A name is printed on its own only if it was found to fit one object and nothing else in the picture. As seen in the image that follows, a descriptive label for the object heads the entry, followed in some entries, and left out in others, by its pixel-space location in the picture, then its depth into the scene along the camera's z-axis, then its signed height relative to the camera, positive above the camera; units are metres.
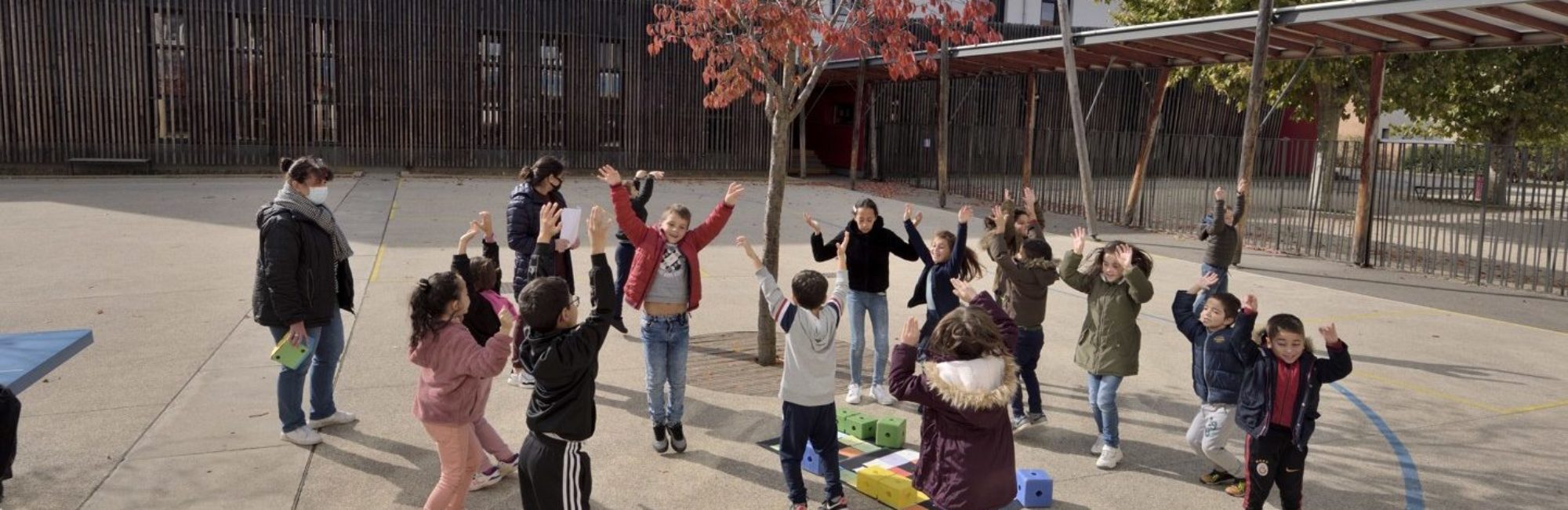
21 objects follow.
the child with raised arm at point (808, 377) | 4.71 -1.05
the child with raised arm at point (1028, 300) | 6.19 -0.89
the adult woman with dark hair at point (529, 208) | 7.43 -0.47
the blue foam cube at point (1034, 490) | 5.12 -1.68
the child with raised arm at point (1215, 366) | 5.14 -1.07
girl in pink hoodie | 4.42 -0.98
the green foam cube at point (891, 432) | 5.90 -1.62
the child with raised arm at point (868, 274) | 6.76 -0.82
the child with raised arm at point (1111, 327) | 5.64 -0.96
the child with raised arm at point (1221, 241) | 8.35 -0.68
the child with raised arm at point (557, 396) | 4.15 -1.04
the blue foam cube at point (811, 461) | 5.54 -1.70
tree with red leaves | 7.48 +0.83
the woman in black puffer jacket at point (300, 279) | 5.48 -0.76
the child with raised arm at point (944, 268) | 6.46 -0.74
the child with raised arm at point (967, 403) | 4.01 -0.98
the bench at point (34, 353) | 4.55 -1.08
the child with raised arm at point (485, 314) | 5.25 -0.90
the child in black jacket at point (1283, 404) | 4.72 -1.14
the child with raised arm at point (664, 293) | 5.69 -0.82
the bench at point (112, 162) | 22.48 -0.60
